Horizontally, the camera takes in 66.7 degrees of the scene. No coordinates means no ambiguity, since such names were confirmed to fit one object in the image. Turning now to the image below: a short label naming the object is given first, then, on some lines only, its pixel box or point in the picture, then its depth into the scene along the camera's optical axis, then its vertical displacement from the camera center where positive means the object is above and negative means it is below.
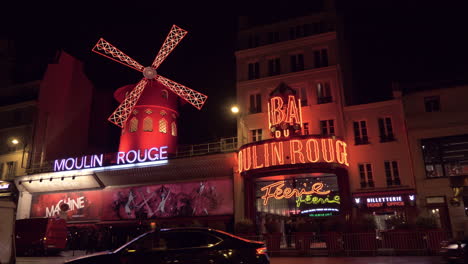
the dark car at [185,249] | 6.13 -0.55
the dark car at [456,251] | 8.02 -0.89
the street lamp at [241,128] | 21.42 +5.30
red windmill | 25.00 +8.03
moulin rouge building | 18.59 +3.24
